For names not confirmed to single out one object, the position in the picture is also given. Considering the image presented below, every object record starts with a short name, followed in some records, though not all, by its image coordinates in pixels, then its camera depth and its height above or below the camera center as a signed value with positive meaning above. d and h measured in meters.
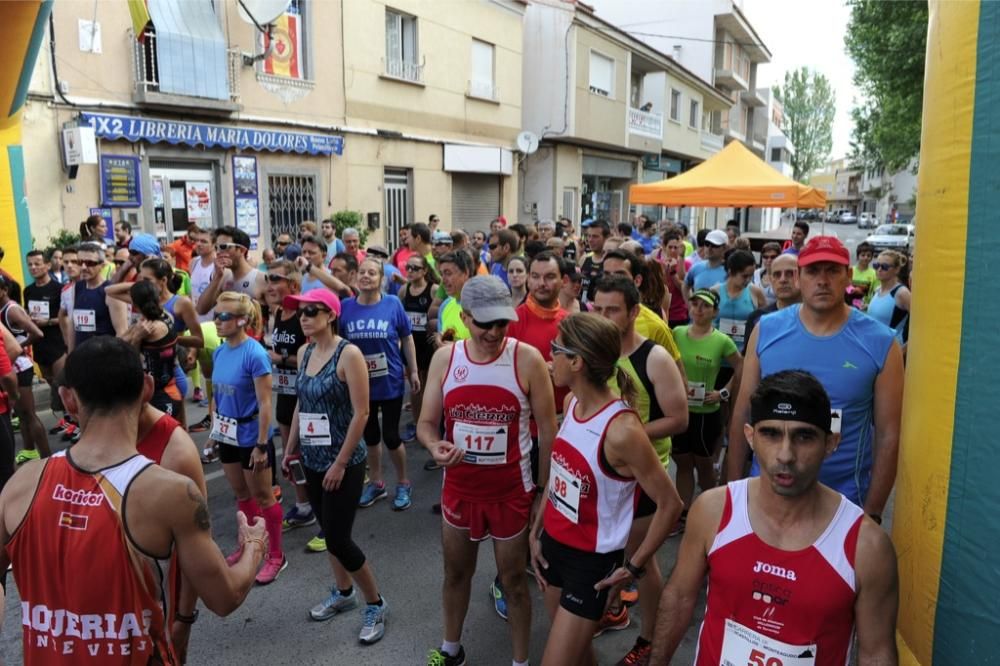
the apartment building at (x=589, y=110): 20.30 +3.81
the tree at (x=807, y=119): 67.94 +10.82
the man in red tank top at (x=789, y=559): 1.80 -0.86
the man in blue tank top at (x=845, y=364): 2.86 -0.55
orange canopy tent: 11.78 +0.75
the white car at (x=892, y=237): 30.03 -0.21
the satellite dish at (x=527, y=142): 18.56 +2.31
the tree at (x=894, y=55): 15.51 +4.08
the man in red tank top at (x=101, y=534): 1.82 -0.79
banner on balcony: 12.76 +3.31
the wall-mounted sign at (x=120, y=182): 10.37 +0.69
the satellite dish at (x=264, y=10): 11.72 +3.64
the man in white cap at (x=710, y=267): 6.95 -0.37
